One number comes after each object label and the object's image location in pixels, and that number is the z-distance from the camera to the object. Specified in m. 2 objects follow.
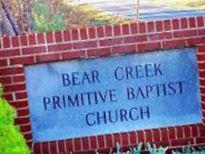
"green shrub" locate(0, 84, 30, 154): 4.57
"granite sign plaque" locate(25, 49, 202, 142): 5.54
